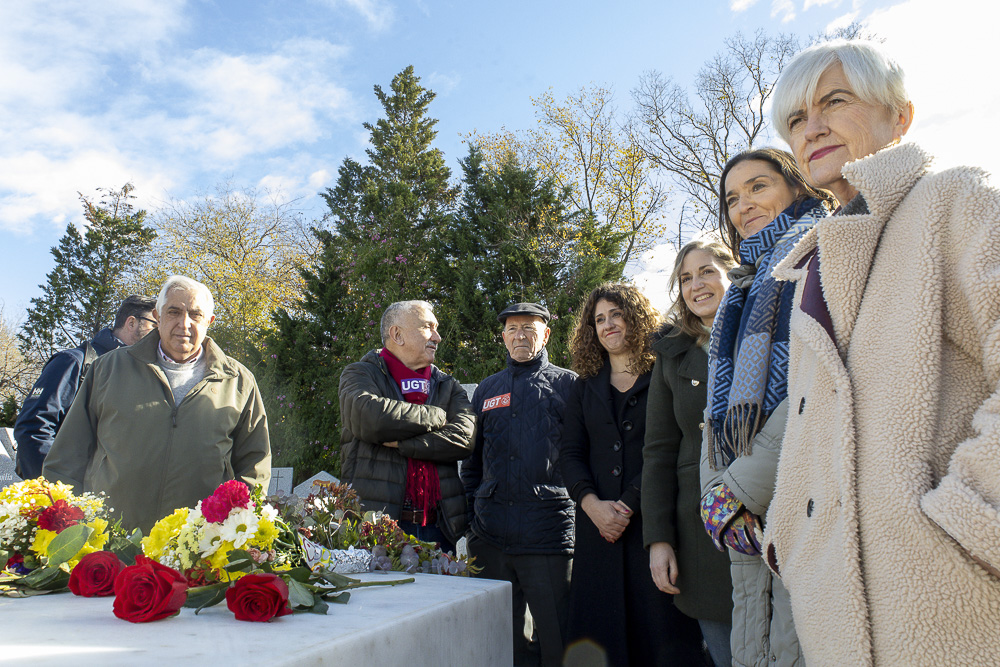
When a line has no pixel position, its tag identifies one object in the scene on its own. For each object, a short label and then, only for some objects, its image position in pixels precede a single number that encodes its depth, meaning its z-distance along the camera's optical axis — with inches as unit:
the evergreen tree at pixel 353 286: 588.7
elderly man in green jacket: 112.8
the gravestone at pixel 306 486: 296.0
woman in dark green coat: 88.7
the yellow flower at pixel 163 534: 64.9
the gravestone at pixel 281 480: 367.2
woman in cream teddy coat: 32.2
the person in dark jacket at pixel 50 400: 139.9
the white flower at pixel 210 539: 60.9
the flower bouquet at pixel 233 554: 56.0
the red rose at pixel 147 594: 50.2
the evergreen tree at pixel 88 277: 1083.9
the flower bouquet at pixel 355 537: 81.2
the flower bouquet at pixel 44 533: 67.0
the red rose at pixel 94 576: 62.5
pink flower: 62.3
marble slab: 41.7
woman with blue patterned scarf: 52.2
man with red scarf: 132.3
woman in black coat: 104.9
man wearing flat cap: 129.2
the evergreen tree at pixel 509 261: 489.4
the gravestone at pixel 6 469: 265.9
